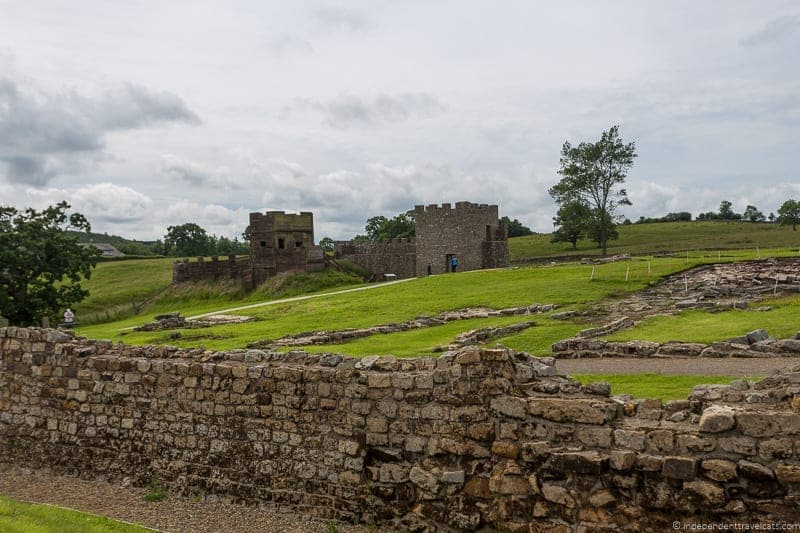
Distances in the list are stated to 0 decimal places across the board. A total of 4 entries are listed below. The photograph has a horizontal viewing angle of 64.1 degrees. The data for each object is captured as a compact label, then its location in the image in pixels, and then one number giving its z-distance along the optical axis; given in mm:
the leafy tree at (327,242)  139750
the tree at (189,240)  128750
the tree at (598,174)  59938
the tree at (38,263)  38500
